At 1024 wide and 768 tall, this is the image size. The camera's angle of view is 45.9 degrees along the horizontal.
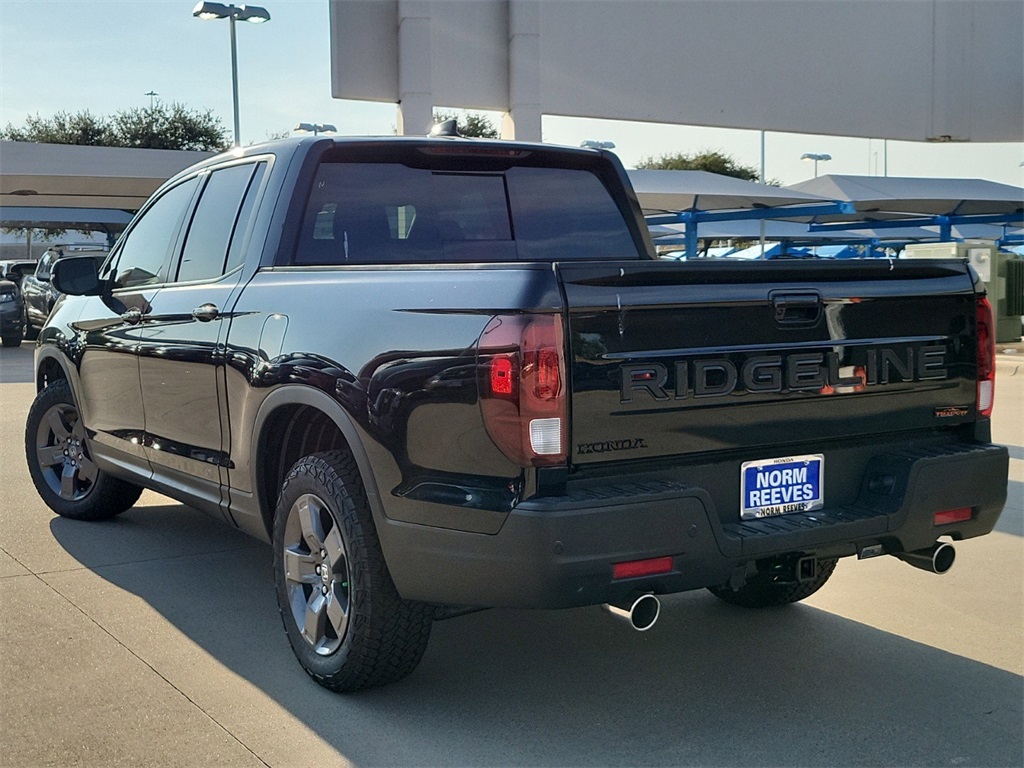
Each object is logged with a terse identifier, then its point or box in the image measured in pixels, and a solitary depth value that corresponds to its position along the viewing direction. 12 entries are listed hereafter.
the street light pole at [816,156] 61.38
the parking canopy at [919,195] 24.02
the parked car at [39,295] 21.86
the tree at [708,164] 75.62
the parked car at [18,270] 24.52
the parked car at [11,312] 22.91
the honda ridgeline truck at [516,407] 3.33
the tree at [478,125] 58.16
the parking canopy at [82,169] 25.25
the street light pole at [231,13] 25.00
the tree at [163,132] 52.78
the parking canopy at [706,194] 22.11
